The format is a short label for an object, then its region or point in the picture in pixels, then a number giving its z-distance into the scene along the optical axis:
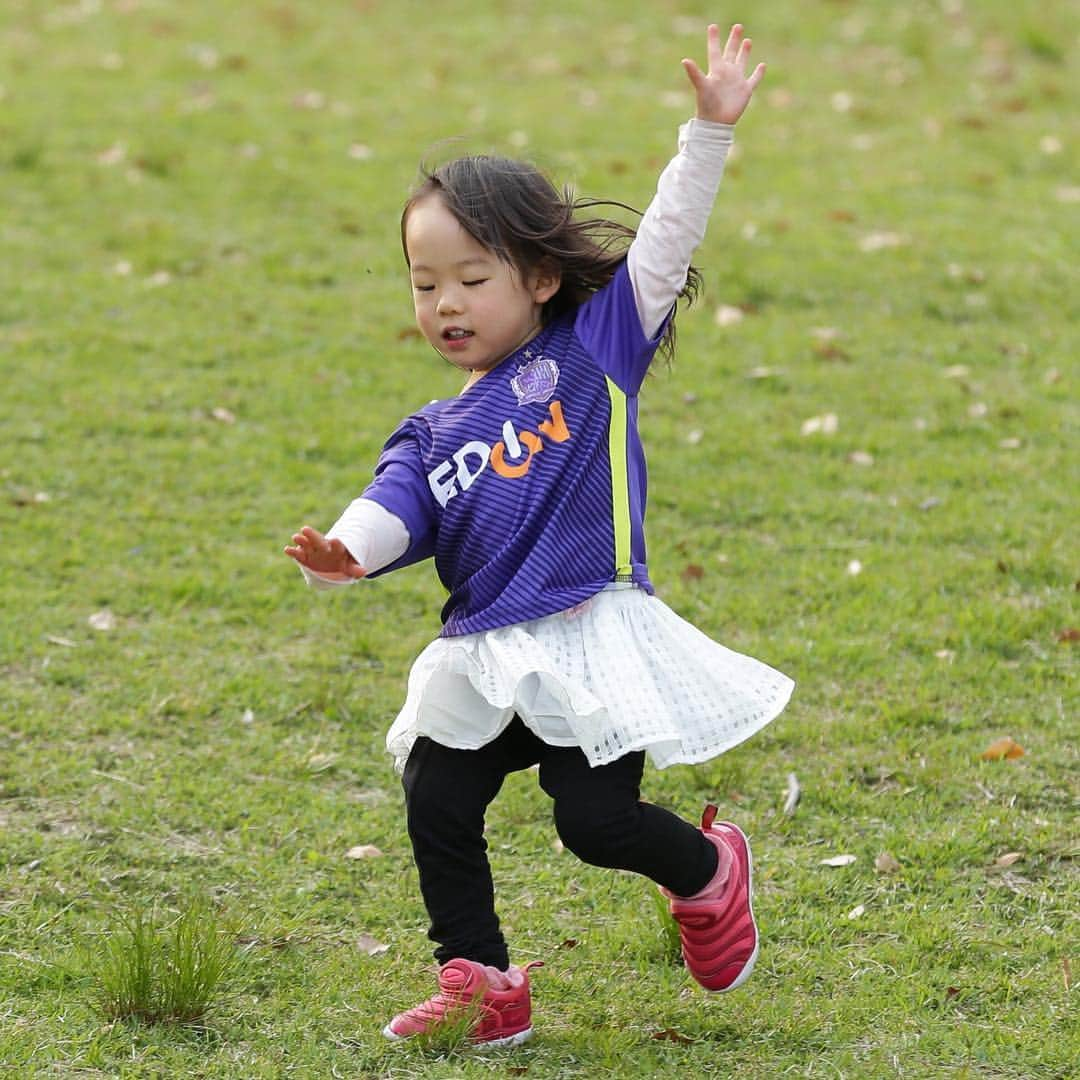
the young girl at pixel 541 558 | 5.67
